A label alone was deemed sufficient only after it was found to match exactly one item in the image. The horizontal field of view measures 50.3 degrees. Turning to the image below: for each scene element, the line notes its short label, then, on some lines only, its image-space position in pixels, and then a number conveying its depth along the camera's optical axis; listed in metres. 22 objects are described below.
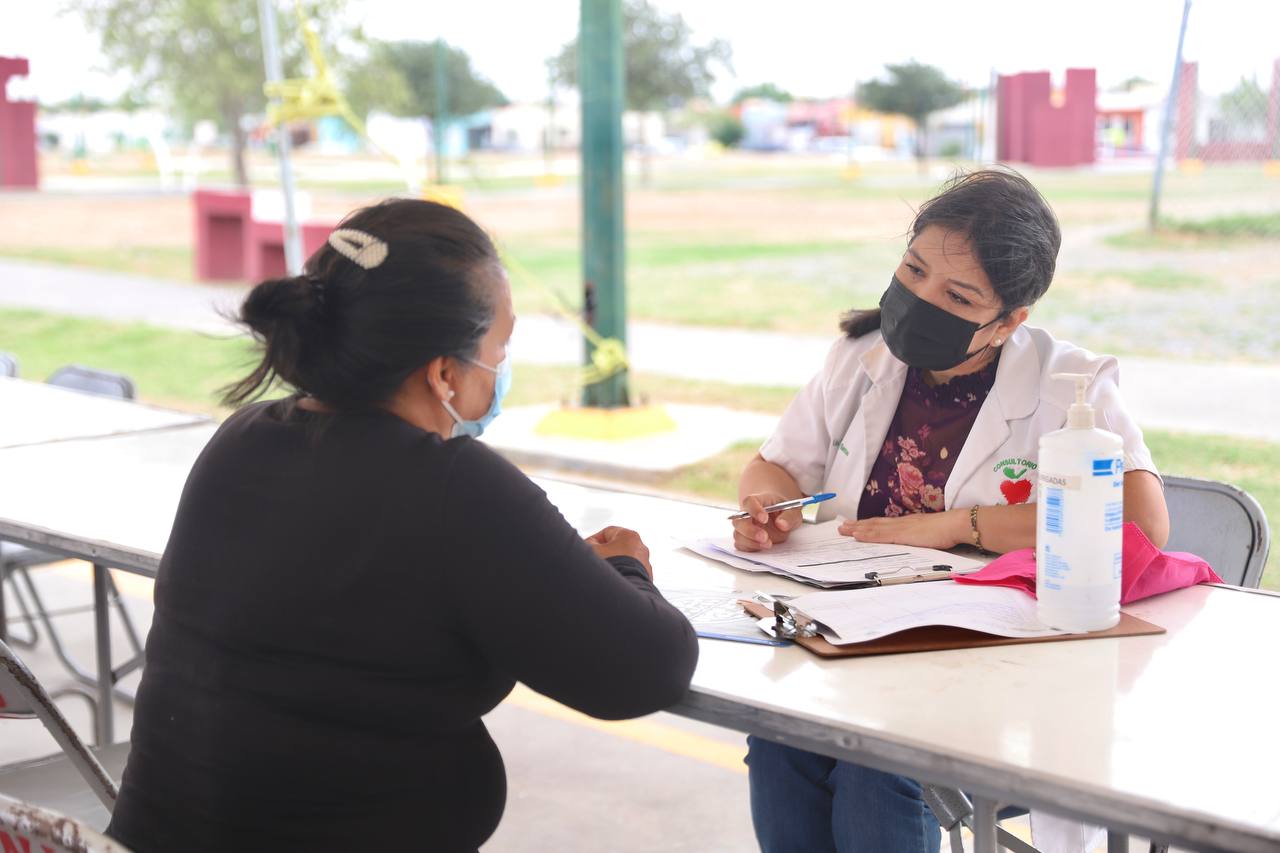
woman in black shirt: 1.36
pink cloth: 1.78
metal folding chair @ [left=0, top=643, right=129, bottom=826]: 1.75
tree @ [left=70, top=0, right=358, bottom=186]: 16.71
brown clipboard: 1.58
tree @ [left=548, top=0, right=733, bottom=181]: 21.11
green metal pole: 6.03
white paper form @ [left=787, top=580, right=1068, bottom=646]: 1.62
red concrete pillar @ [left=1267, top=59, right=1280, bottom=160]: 8.59
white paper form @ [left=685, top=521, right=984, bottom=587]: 1.90
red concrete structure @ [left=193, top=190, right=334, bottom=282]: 13.10
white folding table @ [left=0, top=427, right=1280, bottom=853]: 1.22
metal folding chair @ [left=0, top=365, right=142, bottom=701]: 3.50
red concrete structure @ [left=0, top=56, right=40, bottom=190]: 8.62
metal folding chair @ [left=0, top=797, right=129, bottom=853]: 1.13
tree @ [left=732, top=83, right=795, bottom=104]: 21.56
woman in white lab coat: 1.98
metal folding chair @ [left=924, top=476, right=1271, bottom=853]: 2.10
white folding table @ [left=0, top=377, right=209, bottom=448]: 3.12
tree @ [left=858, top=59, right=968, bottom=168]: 17.53
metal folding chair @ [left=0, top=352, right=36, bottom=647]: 3.72
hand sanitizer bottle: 1.52
